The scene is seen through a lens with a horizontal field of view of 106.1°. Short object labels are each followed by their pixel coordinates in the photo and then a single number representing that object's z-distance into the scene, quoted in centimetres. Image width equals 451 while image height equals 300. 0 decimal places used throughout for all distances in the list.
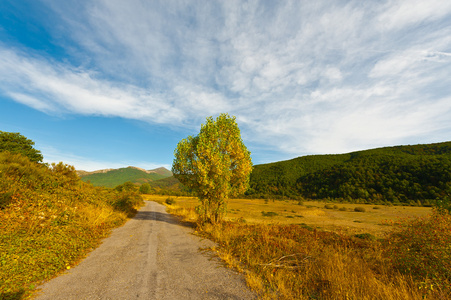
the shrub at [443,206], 644
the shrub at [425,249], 500
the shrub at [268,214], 3379
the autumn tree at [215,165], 1366
